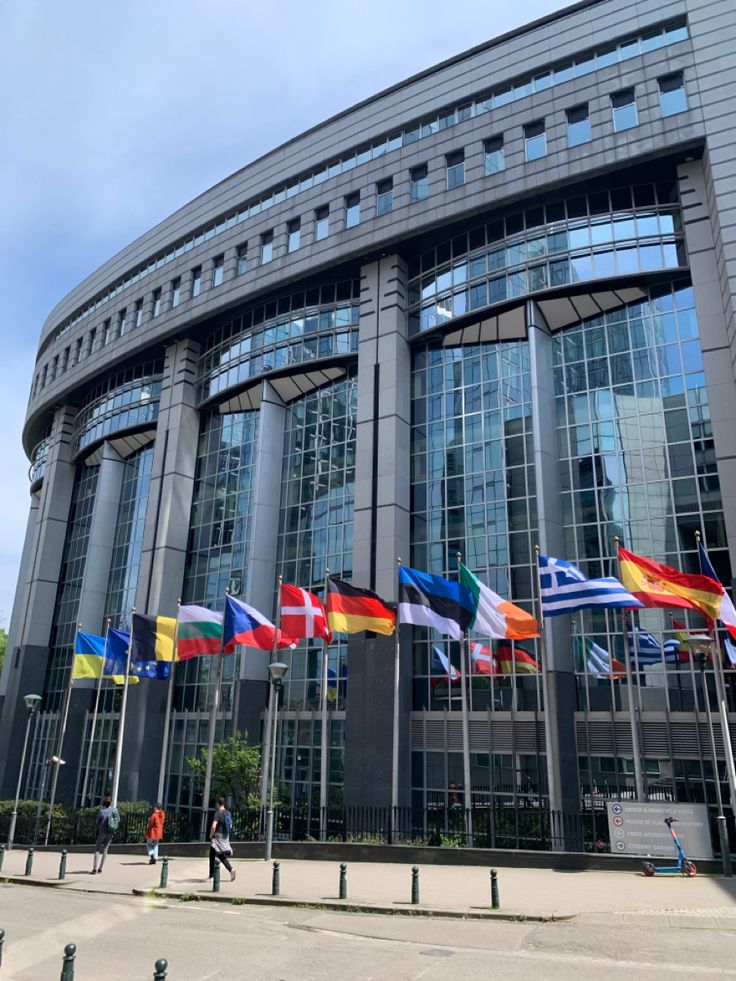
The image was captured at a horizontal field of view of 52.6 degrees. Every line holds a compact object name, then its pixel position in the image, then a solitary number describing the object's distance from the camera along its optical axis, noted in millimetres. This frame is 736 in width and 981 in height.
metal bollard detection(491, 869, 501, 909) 14046
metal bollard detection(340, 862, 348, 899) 15328
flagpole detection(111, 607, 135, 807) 27516
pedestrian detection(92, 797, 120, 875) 20281
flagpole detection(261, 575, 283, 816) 24969
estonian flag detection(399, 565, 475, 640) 23766
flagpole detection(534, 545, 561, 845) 21547
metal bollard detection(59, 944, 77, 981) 8203
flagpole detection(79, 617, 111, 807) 43962
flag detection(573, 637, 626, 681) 29578
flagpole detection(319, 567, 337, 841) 24469
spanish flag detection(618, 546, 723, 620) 21484
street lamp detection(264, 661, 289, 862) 20844
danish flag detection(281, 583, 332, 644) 25094
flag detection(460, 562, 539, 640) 23094
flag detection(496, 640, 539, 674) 29391
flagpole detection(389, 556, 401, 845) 23053
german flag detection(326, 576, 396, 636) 24938
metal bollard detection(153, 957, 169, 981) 7516
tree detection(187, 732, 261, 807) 29594
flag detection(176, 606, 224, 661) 27047
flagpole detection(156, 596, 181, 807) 27672
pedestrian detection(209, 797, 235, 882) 17500
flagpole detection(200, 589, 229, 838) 25123
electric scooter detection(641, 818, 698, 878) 17859
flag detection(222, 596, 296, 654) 25469
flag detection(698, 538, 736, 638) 21672
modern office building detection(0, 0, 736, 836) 30484
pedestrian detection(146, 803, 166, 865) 21484
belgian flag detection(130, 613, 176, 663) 28156
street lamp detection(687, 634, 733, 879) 17281
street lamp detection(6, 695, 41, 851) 27169
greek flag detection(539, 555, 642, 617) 21734
